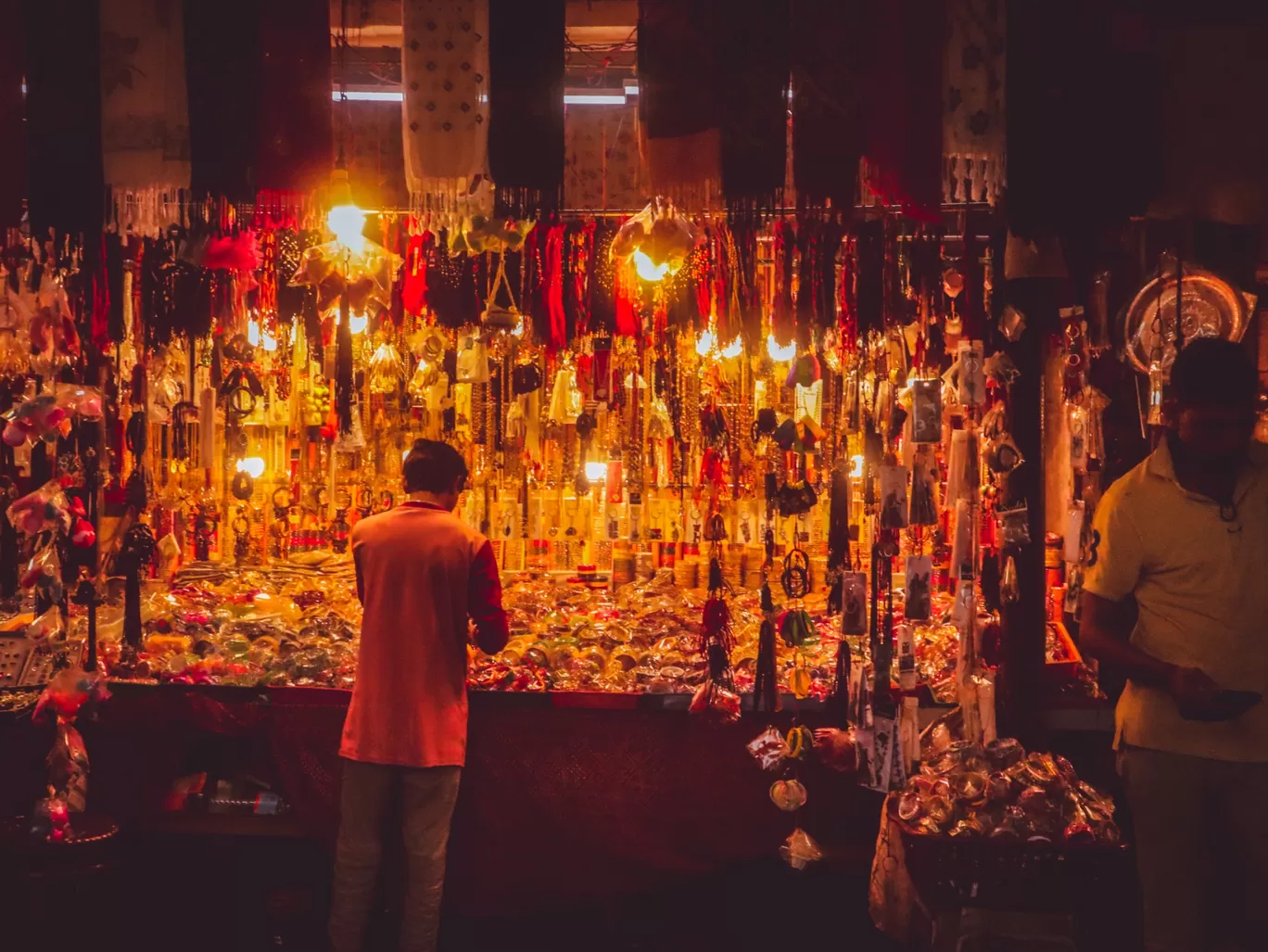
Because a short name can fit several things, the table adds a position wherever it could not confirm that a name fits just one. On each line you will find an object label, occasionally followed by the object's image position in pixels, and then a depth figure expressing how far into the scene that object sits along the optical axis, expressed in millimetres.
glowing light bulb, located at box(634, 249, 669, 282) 3158
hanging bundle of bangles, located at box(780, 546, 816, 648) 3320
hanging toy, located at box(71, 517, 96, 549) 3305
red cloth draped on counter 3482
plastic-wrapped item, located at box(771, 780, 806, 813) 3246
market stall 2781
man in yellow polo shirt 2295
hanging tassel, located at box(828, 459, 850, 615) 3432
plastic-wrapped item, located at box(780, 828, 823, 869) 3215
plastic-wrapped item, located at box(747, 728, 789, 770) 3230
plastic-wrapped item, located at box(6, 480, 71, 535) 3234
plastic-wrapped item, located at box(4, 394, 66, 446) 3197
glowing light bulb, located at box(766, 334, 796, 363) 4655
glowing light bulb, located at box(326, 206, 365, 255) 3287
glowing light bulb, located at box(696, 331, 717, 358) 4625
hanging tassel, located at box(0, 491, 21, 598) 3539
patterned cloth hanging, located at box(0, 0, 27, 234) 2859
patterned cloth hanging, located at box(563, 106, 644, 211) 4879
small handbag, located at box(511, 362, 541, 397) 4020
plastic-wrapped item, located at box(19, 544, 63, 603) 3332
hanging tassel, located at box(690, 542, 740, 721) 3395
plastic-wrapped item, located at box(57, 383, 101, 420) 3285
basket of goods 2674
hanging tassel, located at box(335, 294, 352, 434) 3359
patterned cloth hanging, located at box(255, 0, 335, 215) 2809
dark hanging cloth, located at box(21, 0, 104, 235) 2777
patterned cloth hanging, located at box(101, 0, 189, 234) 2826
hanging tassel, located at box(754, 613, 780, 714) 3432
